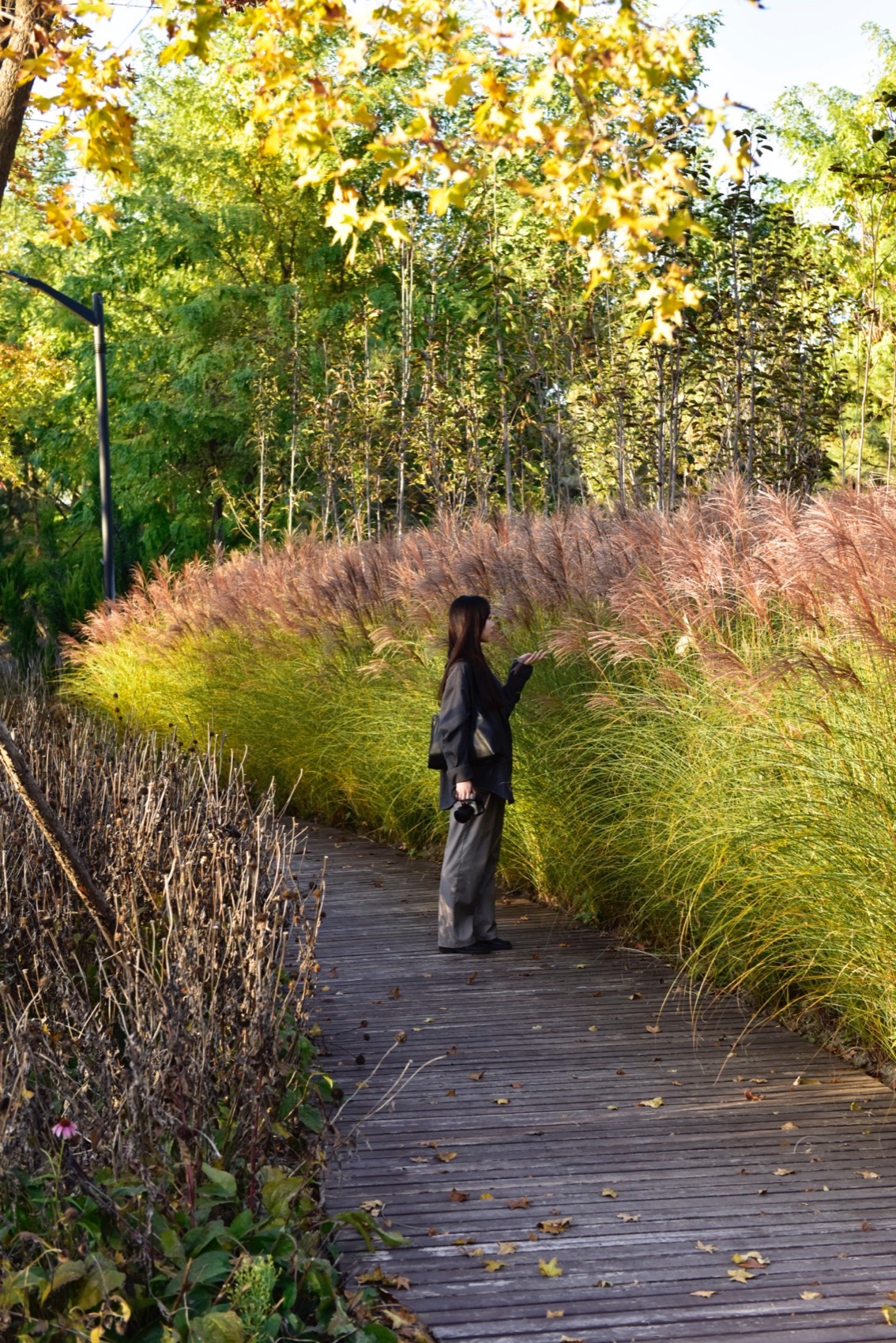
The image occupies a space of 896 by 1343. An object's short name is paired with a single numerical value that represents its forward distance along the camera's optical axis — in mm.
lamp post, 20766
